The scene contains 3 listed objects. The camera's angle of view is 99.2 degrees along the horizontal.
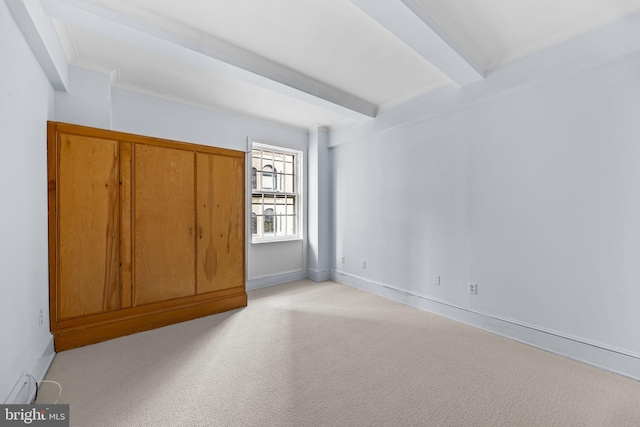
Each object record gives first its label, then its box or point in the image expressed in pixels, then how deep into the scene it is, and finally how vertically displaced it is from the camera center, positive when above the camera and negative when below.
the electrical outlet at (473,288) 2.89 -0.81
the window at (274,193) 4.43 +0.35
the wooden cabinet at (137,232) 2.35 -0.19
